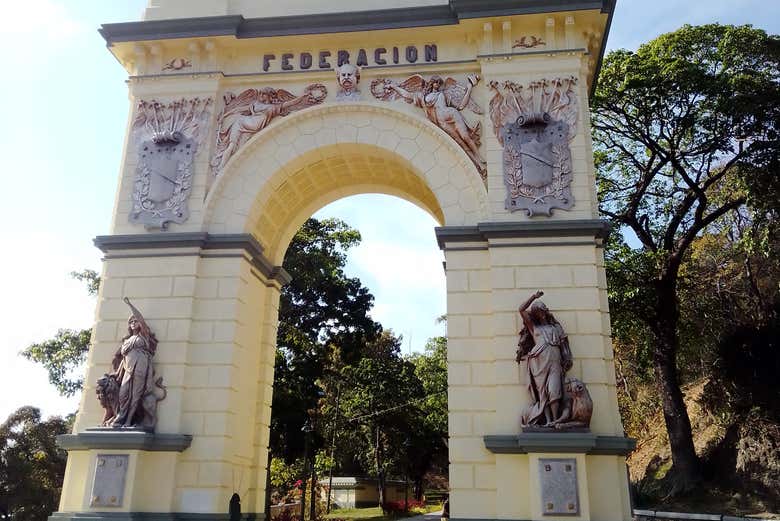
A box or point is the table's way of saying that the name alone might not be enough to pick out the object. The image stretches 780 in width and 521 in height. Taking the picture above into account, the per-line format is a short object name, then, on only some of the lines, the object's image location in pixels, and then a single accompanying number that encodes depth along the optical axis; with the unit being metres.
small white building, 37.50
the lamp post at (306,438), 22.93
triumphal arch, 10.69
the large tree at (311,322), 25.09
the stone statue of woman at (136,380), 11.12
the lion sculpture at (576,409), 10.21
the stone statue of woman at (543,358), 10.35
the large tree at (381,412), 37.56
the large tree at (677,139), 20.42
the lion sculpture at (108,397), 11.18
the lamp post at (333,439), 34.45
